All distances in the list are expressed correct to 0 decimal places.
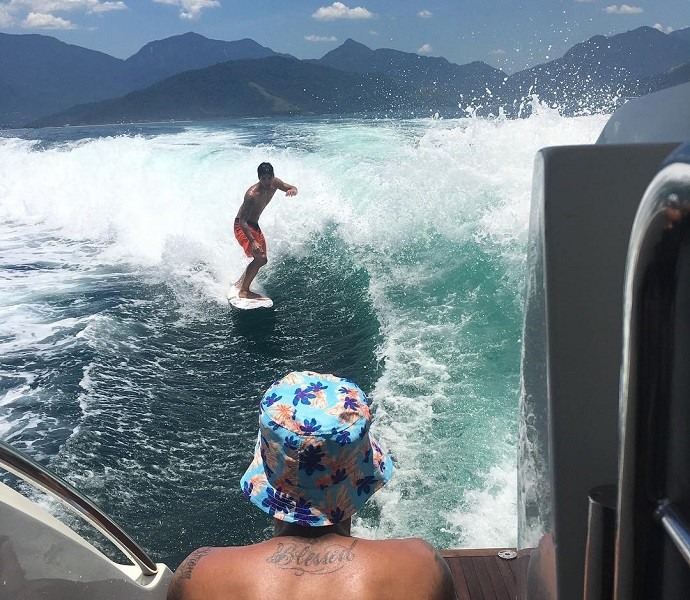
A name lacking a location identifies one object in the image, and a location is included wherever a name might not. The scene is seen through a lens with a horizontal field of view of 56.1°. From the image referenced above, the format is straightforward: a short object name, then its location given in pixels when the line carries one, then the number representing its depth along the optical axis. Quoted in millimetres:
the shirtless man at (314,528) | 1231
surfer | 7965
